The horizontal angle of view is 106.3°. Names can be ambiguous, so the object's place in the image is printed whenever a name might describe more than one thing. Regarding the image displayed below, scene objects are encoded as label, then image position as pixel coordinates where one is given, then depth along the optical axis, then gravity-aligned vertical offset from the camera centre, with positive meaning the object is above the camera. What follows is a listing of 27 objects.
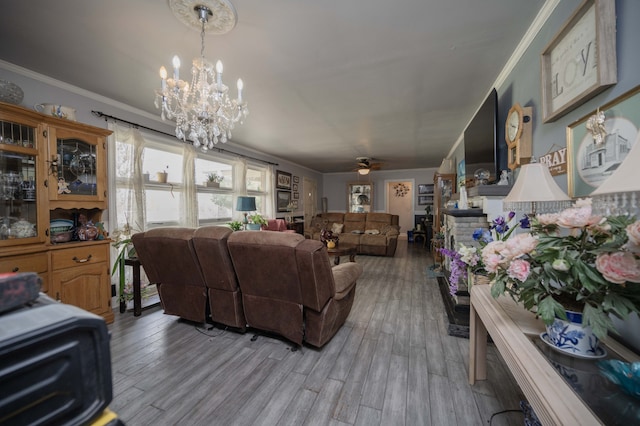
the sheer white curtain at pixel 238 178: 4.87 +0.70
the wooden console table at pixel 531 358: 0.65 -0.54
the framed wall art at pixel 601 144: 0.95 +0.28
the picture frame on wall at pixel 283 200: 6.38 +0.31
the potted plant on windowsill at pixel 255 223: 4.70 -0.22
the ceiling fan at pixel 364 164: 6.20 +1.22
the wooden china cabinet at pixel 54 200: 1.96 +0.14
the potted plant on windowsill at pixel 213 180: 4.37 +0.60
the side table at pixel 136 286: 2.61 -0.79
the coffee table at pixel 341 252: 3.84 -0.69
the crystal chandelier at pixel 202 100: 1.73 +0.90
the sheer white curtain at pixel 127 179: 2.93 +0.45
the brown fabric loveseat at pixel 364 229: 5.65 -0.52
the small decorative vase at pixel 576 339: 0.85 -0.48
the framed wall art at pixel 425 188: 7.86 +0.68
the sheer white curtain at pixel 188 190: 3.77 +0.36
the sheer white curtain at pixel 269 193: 5.93 +0.46
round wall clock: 1.73 +0.54
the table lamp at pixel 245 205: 4.55 +0.14
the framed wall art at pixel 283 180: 6.30 +0.86
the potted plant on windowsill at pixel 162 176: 3.49 +0.55
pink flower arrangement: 0.69 -0.20
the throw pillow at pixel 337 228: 6.61 -0.49
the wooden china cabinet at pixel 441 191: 4.81 +0.35
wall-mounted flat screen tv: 2.10 +0.67
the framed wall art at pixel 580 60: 1.02 +0.73
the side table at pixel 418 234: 7.51 -0.81
